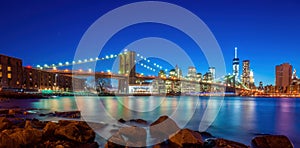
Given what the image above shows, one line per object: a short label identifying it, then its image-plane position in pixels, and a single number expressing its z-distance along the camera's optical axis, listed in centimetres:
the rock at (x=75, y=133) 650
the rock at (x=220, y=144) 658
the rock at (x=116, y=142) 598
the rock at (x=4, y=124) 747
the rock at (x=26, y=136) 573
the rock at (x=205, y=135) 866
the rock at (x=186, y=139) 634
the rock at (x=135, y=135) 660
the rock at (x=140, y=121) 1177
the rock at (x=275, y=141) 649
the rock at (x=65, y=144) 558
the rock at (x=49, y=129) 670
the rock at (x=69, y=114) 1319
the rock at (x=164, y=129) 757
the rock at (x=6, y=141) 514
